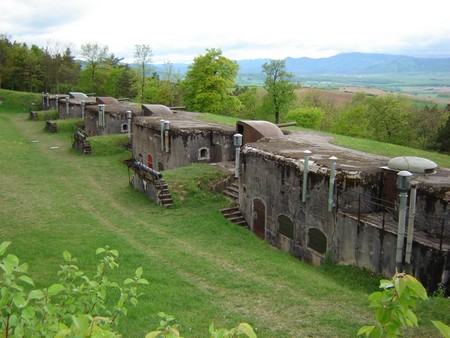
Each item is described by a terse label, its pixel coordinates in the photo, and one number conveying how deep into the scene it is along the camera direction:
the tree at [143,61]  64.56
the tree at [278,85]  50.44
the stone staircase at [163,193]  21.81
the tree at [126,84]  68.19
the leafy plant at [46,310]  3.43
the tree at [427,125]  45.59
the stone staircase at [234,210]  20.28
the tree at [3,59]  74.12
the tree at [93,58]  70.56
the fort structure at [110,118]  38.44
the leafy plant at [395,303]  3.31
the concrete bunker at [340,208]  13.27
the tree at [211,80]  48.38
